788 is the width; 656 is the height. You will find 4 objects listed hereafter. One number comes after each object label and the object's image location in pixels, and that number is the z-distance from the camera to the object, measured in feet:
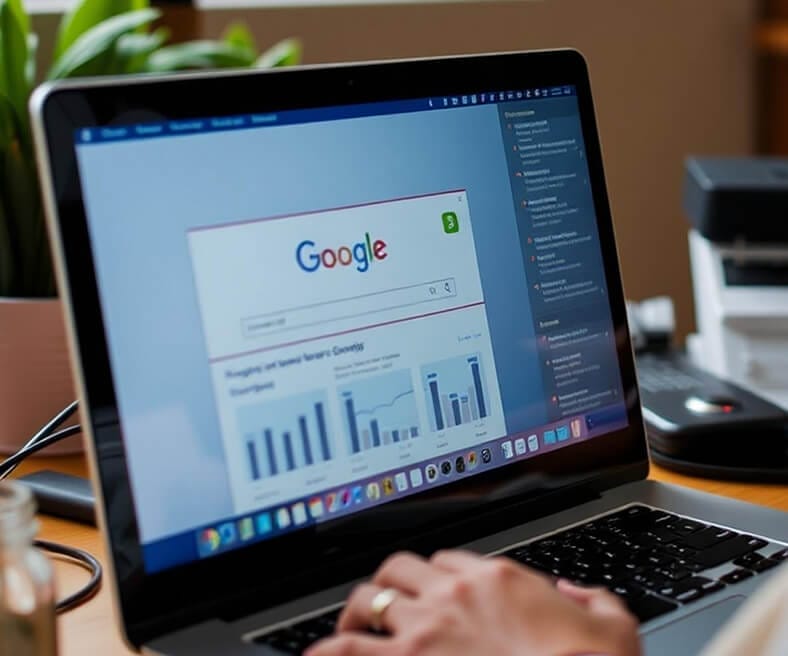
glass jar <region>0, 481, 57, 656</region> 2.39
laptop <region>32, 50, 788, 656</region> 2.64
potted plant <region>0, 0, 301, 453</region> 3.67
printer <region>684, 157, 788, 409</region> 4.75
